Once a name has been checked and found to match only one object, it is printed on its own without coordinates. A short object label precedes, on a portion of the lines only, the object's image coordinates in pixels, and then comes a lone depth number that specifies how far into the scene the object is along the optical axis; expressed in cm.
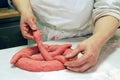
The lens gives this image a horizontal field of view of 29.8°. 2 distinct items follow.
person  70
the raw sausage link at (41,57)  72
